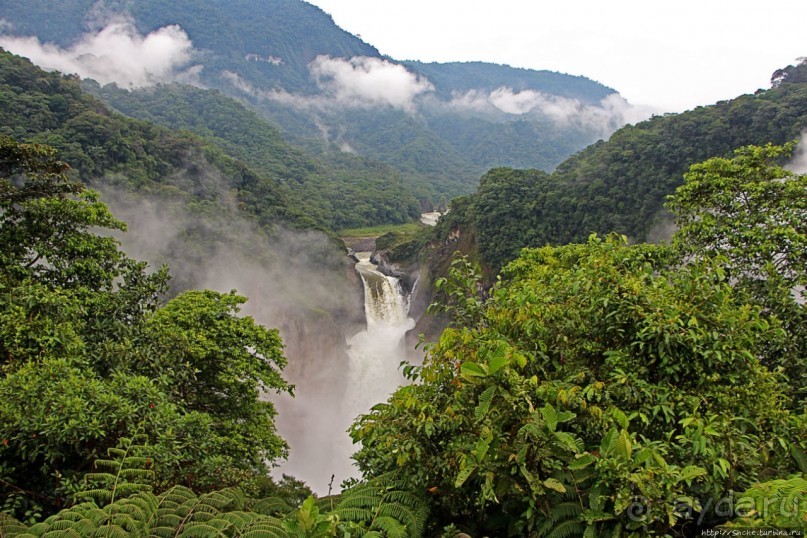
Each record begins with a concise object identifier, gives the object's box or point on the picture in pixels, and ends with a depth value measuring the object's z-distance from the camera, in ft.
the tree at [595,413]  10.95
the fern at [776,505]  8.82
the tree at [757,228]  22.97
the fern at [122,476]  16.29
